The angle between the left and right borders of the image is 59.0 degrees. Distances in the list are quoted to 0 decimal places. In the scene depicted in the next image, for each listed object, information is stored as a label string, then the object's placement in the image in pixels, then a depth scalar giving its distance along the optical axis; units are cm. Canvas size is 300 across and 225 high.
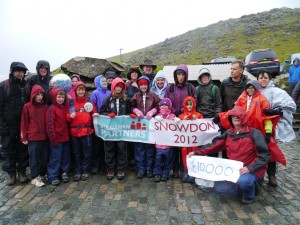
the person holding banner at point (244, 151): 454
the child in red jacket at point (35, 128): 529
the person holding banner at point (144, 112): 578
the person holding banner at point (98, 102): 607
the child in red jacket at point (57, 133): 538
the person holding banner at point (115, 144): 577
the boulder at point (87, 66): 796
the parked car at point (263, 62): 1496
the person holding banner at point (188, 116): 550
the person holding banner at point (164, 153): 563
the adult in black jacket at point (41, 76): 572
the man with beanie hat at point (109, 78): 664
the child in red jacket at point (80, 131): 565
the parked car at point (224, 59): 1941
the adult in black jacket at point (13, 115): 535
